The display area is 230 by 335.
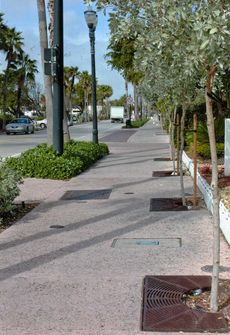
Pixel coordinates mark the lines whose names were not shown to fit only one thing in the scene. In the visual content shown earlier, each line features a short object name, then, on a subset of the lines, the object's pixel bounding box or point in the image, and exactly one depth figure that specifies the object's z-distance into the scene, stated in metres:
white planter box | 6.65
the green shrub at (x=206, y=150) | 15.76
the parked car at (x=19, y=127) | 43.78
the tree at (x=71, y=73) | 80.81
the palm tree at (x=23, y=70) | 59.68
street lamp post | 18.86
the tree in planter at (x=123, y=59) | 21.75
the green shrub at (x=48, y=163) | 12.79
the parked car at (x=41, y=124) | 60.88
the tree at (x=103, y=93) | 125.51
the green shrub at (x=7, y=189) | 7.91
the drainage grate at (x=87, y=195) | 10.20
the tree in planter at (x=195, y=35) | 3.66
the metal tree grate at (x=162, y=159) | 17.17
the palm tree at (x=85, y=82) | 102.94
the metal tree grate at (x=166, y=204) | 8.73
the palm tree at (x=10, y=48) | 51.06
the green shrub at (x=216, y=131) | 16.64
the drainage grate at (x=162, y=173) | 13.15
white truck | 83.56
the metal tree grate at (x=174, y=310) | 4.13
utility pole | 12.95
